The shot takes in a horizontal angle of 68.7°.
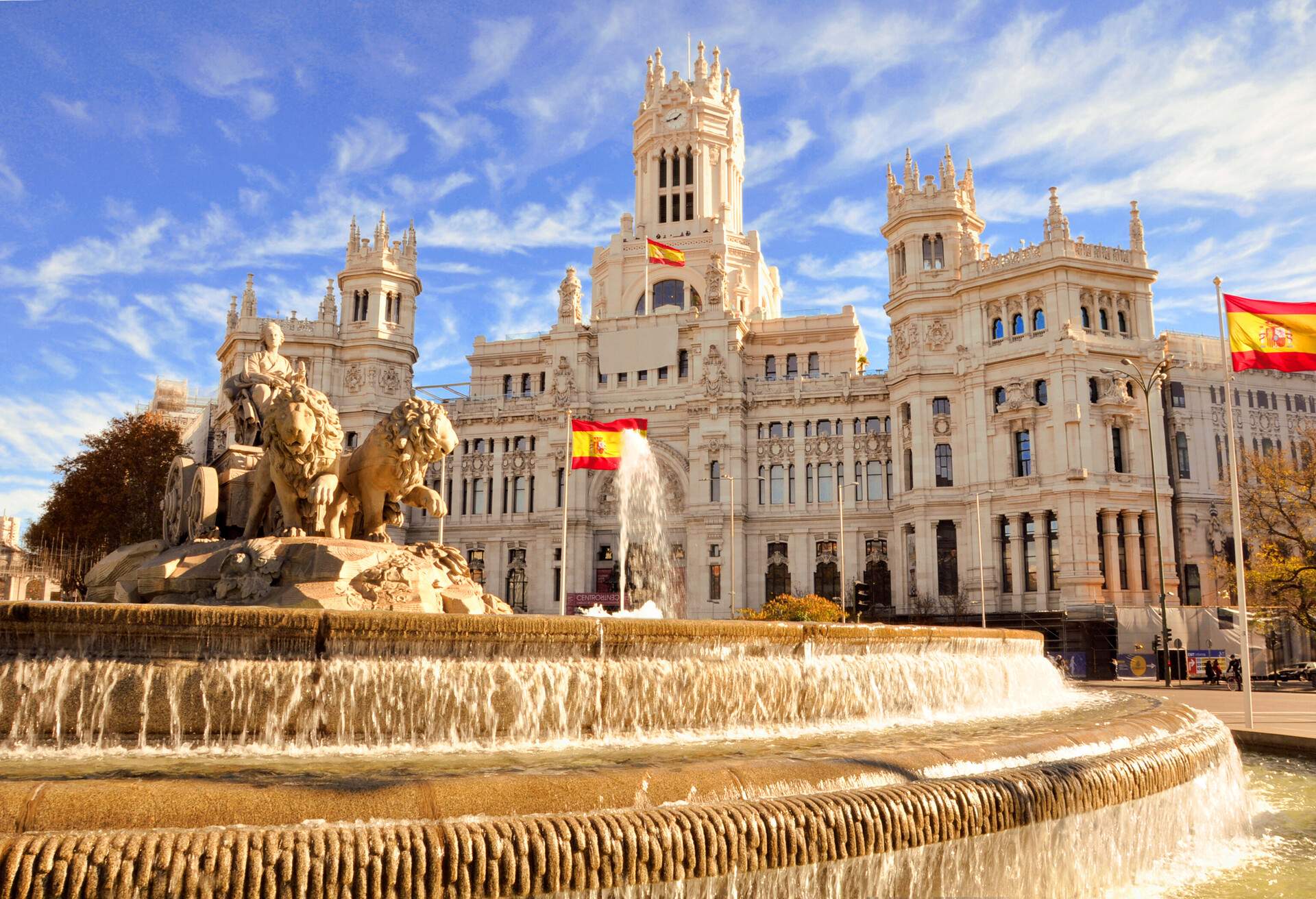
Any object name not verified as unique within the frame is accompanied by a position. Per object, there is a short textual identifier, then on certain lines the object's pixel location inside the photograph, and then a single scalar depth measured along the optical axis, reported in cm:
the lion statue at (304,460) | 1202
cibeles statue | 1405
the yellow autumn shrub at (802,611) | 4256
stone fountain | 514
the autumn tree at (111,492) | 5125
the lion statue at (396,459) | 1249
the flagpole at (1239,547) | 1746
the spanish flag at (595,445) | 4128
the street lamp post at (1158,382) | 3544
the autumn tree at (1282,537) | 3972
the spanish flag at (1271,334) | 1953
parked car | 3559
